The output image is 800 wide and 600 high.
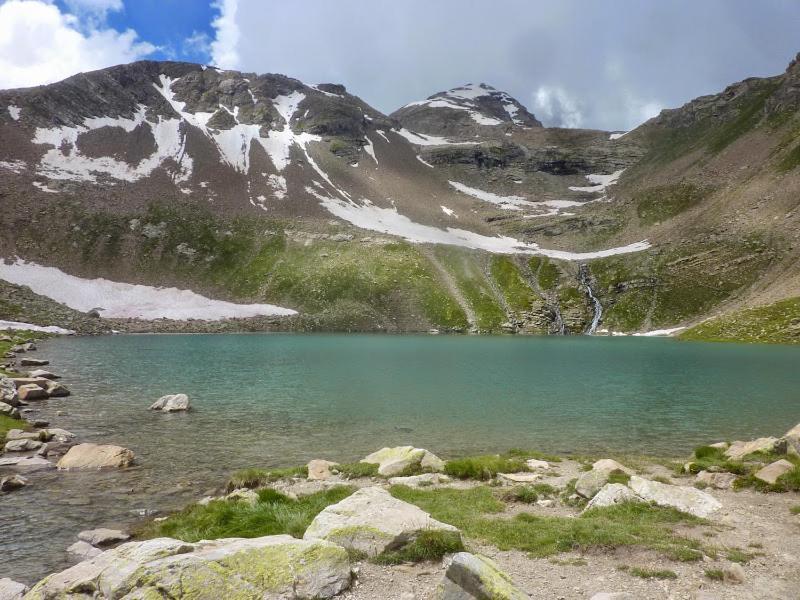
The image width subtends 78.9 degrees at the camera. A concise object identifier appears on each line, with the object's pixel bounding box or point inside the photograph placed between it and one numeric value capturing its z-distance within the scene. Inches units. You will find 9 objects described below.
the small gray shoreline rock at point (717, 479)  711.1
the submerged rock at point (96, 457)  868.0
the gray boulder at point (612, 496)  597.0
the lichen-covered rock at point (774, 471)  679.1
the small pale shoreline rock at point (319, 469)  807.1
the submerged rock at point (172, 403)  1346.0
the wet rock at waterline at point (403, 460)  813.2
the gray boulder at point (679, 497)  580.7
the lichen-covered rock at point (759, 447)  853.8
